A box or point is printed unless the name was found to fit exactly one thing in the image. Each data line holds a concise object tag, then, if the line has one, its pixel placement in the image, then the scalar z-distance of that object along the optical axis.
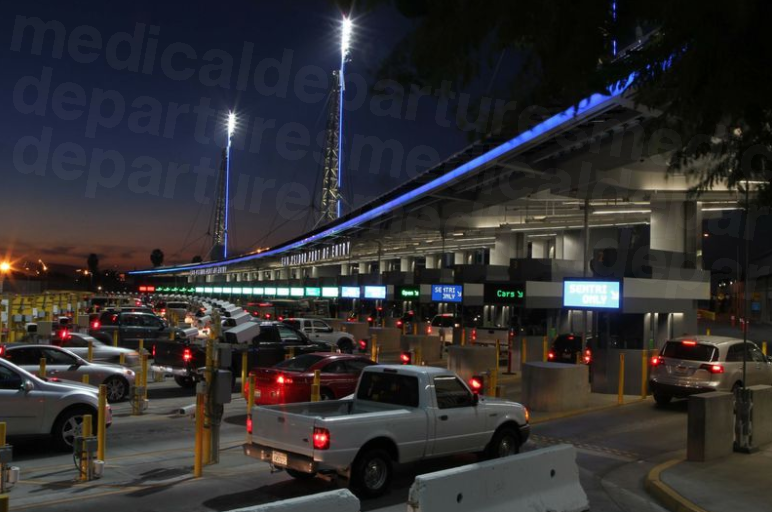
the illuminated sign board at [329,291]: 51.11
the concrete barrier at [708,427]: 10.81
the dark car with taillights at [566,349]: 24.02
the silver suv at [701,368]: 15.46
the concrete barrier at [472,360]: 21.15
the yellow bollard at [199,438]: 9.77
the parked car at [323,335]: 30.55
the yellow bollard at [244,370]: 17.02
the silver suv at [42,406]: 10.74
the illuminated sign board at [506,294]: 26.89
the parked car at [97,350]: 19.95
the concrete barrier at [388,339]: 32.88
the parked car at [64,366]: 15.33
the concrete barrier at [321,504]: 4.90
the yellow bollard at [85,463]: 9.36
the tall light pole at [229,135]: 119.94
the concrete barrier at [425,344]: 27.71
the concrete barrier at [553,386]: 15.86
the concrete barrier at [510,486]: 6.01
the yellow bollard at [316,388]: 13.73
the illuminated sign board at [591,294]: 19.34
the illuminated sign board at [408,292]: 35.94
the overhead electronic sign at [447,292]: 32.06
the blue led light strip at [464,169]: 17.44
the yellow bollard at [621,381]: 17.34
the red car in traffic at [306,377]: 14.21
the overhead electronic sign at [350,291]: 45.75
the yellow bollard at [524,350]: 24.12
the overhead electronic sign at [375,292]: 41.12
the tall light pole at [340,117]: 78.86
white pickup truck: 8.49
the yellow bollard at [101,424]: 10.22
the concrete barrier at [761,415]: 11.80
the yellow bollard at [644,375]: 18.25
